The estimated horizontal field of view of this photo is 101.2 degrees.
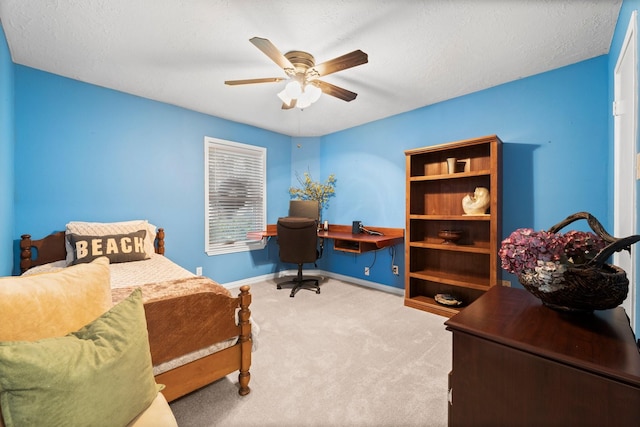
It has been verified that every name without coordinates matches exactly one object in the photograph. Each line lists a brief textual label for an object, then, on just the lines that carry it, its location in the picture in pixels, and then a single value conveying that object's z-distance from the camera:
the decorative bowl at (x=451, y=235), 2.79
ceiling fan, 1.87
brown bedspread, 1.43
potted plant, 4.34
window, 3.61
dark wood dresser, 0.60
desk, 3.25
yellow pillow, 0.81
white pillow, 2.46
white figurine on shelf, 2.61
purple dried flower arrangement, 0.88
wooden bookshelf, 2.55
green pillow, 0.69
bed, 1.33
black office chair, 3.38
